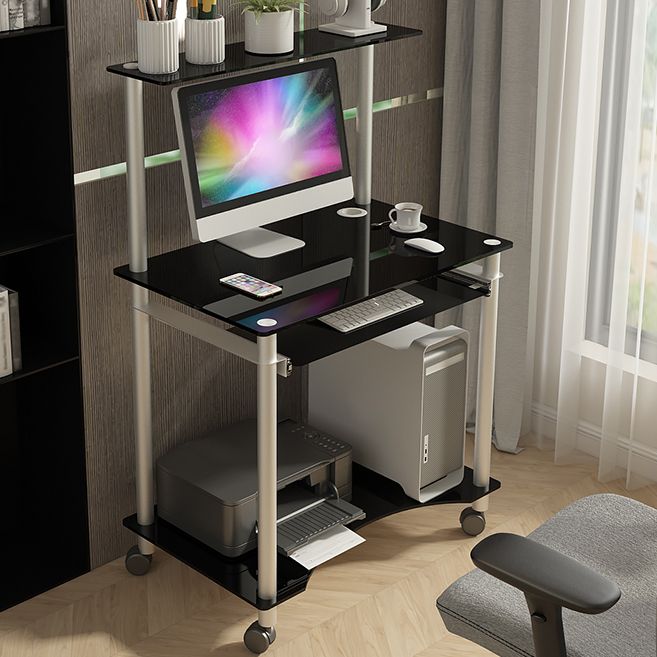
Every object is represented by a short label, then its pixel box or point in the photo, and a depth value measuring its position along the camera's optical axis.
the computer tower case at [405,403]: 4.65
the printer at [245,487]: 4.43
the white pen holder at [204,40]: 4.10
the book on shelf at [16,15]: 3.82
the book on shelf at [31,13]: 3.88
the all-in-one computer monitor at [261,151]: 4.16
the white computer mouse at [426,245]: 4.49
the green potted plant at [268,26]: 4.25
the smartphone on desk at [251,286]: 4.08
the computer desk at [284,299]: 4.04
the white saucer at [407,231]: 4.68
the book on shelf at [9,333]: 4.15
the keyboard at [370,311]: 4.28
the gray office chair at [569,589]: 2.83
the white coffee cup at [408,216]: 4.66
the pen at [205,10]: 4.09
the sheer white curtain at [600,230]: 4.97
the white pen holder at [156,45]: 3.97
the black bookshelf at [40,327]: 4.12
